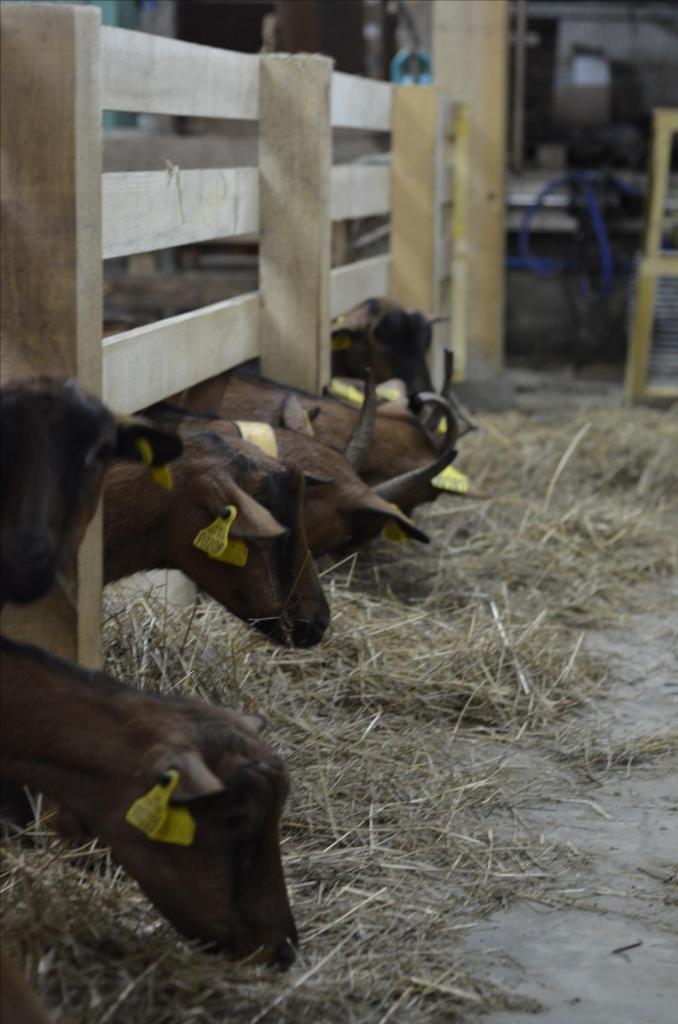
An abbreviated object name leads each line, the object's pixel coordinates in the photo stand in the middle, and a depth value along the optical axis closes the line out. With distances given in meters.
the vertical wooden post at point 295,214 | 6.44
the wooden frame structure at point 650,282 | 11.48
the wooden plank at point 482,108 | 10.84
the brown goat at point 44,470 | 3.09
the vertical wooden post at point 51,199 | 3.71
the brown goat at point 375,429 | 6.18
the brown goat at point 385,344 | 7.98
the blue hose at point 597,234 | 14.10
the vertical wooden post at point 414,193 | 9.02
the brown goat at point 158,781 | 3.17
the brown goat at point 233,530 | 4.76
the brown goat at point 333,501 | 5.77
